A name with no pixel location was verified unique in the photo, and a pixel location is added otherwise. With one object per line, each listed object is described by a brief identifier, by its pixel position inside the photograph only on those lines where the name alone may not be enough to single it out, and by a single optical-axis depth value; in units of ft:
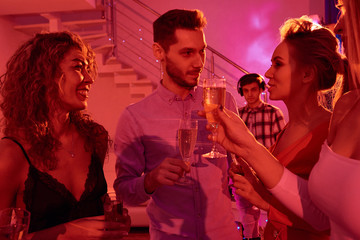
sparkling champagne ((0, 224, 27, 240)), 3.43
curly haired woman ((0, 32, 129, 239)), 5.03
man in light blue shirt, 5.62
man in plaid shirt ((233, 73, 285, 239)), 15.12
